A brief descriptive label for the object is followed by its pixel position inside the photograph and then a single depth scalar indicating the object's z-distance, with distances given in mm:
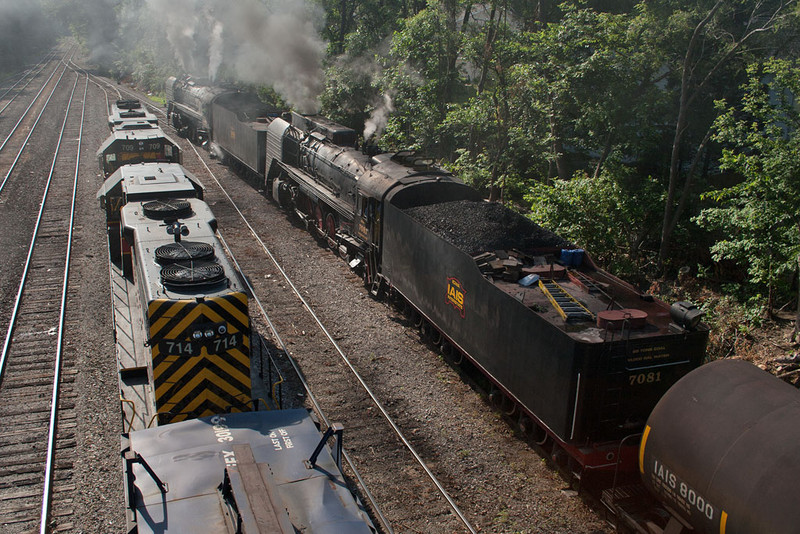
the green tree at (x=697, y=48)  14906
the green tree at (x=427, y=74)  23016
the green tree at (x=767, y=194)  12297
